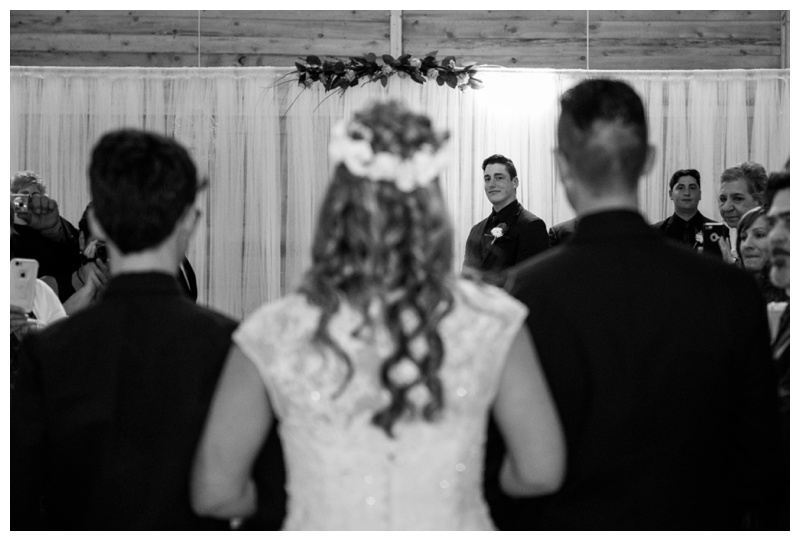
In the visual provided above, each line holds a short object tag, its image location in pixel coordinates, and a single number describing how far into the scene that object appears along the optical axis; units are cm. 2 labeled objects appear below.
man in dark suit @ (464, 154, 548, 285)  655
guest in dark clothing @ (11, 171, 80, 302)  513
